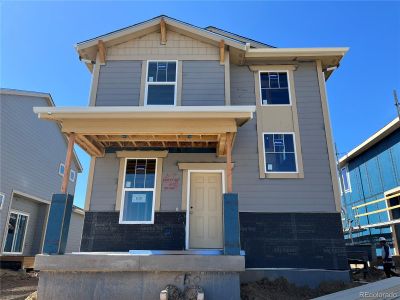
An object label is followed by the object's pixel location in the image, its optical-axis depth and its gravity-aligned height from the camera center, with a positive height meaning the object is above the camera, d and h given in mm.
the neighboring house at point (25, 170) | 13031 +3607
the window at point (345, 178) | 16922 +4004
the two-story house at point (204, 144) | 7543 +2725
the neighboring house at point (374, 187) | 12352 +2939
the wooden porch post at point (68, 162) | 6756 +1884
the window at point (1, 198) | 12609 +2050
